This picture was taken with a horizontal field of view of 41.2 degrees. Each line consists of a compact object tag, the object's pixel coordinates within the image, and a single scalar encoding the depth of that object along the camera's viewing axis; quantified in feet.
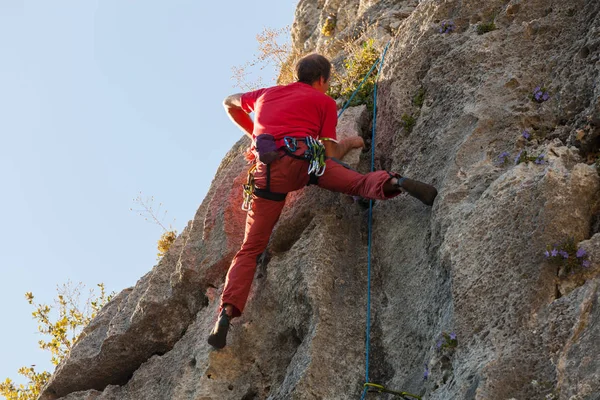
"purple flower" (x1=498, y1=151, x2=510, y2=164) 21.33
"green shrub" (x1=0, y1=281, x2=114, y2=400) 41.65
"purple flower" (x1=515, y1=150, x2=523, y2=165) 20.27
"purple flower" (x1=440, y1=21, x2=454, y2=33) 26.71
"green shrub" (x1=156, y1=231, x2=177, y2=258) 34.99
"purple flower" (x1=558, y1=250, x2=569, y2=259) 17.38
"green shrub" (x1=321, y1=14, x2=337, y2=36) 43.09
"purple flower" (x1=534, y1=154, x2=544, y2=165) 19.53
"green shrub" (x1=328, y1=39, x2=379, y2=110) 29.53
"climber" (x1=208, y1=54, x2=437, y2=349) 23.26
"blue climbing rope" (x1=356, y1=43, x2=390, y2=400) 21.02
